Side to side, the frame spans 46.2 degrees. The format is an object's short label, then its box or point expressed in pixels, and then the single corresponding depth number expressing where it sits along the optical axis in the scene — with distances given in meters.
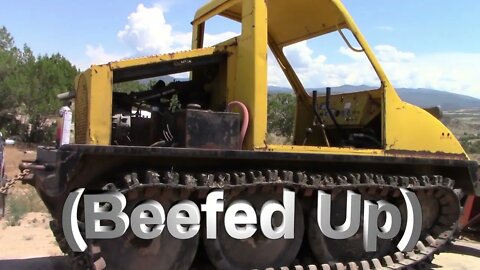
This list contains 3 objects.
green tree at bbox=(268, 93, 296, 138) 19.78
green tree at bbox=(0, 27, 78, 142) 27.28
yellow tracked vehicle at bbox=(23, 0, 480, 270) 5.05
